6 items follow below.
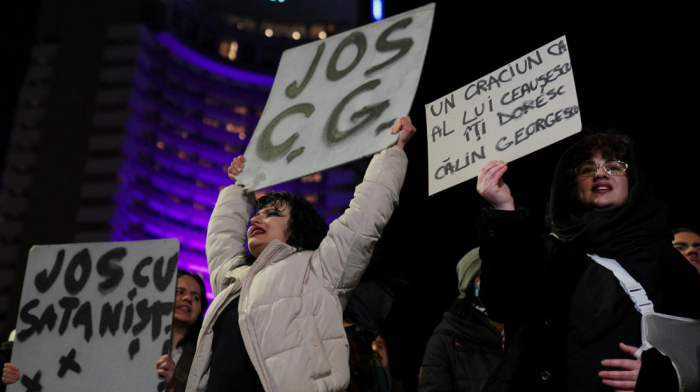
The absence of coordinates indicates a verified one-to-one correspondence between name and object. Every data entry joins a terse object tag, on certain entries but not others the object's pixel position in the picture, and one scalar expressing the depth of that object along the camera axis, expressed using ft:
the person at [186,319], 9.61
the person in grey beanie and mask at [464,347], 10.12
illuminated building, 81.51
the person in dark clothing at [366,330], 9.24
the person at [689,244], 9.89
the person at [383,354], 13.12
